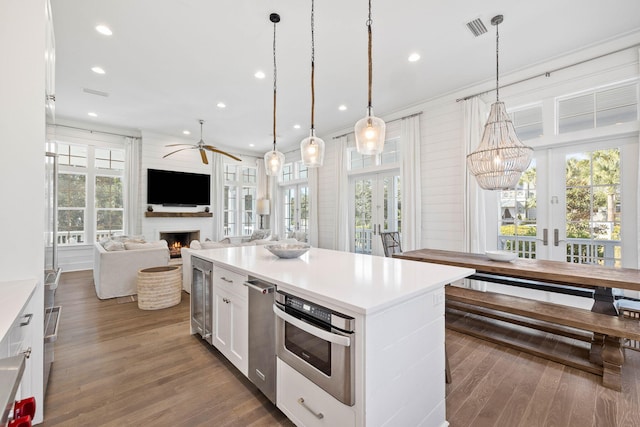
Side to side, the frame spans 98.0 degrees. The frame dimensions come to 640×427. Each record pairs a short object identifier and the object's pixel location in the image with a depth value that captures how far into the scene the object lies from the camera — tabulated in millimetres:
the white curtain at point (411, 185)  4797
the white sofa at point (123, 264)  3924
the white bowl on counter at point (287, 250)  2281
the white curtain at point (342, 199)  6113
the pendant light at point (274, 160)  2846
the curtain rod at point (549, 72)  3150
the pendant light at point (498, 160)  2623
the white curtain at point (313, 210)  6859
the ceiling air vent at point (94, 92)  4387
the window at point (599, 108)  3168
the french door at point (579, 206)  3137
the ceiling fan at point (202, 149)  5109
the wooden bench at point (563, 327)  1980
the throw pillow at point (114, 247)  4100
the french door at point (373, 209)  5445
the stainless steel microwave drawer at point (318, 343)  1196
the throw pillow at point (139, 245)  4230
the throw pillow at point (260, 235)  6145
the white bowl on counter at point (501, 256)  2828
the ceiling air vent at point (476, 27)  2863
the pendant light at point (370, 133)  1989
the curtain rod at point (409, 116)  4859
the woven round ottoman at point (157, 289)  3525
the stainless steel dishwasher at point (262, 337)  1686
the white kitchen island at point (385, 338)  1171
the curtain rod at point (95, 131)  5766
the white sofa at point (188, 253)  4328
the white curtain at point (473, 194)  4055
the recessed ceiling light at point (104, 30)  2932
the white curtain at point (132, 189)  6286
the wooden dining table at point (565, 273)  2105
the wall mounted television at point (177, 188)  6484
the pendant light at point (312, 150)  2465
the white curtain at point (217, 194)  7444
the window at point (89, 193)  5809
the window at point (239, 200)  8047
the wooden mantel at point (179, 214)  6367
